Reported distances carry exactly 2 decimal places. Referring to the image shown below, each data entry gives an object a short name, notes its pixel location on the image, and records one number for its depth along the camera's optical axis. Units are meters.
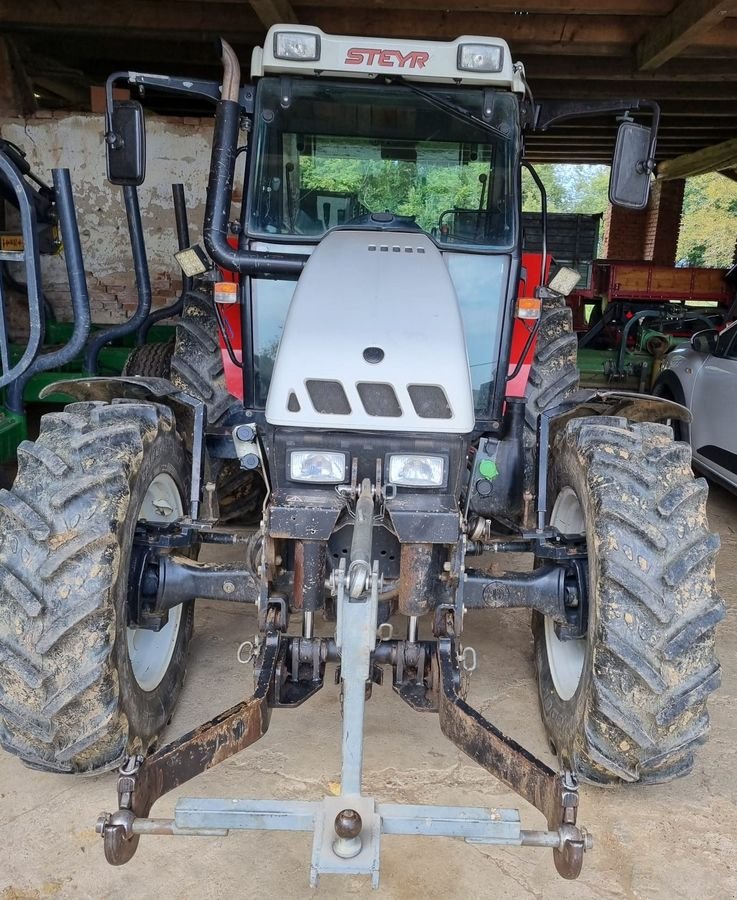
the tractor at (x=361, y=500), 2.13
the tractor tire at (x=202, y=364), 3.68
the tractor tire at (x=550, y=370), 3.67
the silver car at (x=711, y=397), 5.44
